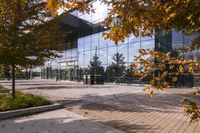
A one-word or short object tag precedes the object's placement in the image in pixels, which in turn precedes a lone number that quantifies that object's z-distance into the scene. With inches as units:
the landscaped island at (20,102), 207.2
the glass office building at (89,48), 535.1
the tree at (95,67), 701.6
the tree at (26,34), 235.4
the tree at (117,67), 617.6
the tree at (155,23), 57.2
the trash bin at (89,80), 610.8
